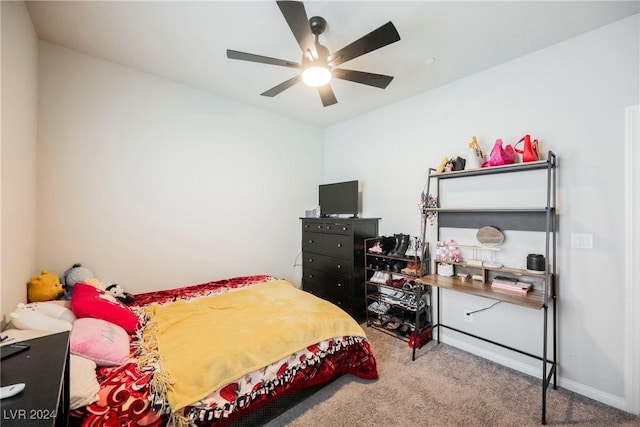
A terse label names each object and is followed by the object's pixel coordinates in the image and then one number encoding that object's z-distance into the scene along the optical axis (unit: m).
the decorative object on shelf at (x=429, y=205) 2.71
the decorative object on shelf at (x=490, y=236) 2.35
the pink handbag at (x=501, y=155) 2.23
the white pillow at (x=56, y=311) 1.54
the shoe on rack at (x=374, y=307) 3.12
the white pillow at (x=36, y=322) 1.34
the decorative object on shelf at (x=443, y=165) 2.62
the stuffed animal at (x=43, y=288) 1.88
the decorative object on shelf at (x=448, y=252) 2.61
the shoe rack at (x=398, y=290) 2.79
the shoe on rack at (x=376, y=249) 3.11
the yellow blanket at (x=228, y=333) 1.40
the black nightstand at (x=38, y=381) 0.68
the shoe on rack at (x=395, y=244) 2.98
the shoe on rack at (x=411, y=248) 2.89
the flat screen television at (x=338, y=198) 3.44
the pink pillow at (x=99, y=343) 1.34
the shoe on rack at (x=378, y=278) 3.07
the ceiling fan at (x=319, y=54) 1.51
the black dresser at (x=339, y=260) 3.16
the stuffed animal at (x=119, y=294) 2.24
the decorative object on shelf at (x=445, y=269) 2.65
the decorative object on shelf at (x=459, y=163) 2.56
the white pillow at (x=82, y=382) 1.13
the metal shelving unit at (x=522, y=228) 1.93
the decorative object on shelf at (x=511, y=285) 2.13
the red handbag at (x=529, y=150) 2.11
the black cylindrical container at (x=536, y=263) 2.08
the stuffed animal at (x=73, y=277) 2.16
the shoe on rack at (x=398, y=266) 2.94
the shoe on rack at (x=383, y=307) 3.06
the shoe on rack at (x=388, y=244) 3.01
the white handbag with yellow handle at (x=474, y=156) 2.40
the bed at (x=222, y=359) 1.28
